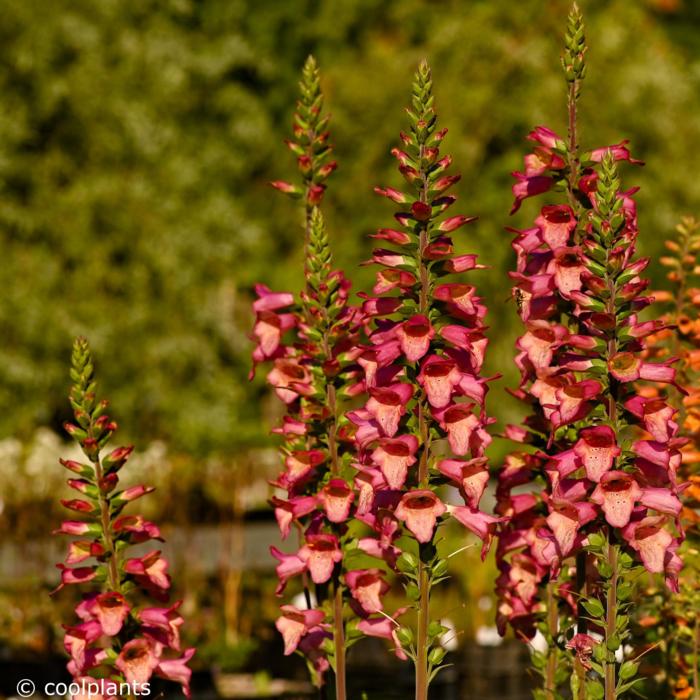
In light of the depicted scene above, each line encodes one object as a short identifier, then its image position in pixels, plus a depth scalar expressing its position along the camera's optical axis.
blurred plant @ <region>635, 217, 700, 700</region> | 8.95
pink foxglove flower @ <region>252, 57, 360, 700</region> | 7.23
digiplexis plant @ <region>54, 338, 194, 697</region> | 6.84
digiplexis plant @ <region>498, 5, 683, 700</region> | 6.53
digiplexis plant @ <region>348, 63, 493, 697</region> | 6.61
